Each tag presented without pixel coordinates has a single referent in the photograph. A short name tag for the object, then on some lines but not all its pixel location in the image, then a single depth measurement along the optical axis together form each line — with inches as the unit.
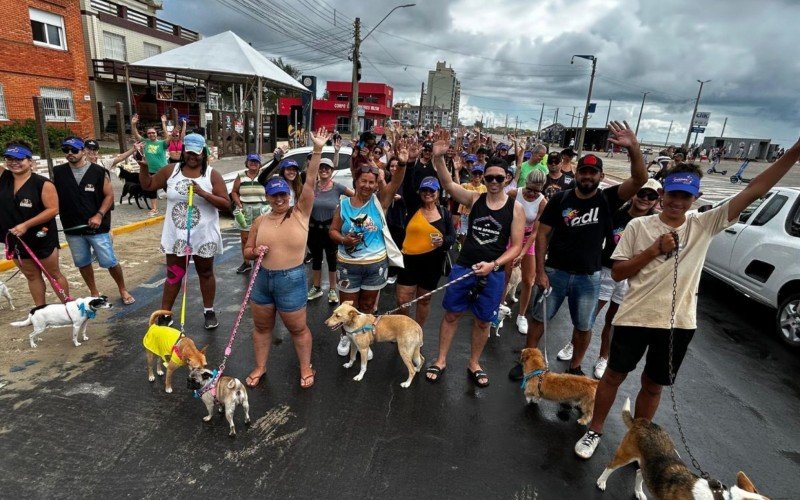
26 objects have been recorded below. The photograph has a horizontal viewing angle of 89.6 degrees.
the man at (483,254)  138.3
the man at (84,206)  173.3
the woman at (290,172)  177.8
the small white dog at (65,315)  154.0
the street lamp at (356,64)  759.1
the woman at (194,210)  159.3
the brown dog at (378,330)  144.6
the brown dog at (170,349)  124.4
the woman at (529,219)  197.3
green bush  570.3
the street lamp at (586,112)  858.8
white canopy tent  516.1
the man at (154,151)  331.0
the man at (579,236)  133.9
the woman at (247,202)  226.4
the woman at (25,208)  154.6
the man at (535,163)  295.9
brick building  599.2
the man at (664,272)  97.7
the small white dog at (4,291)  181.0
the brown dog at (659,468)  81.9
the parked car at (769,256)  194.4
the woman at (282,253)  129.7
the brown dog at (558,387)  130.2
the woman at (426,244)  154.4
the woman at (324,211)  195.9
